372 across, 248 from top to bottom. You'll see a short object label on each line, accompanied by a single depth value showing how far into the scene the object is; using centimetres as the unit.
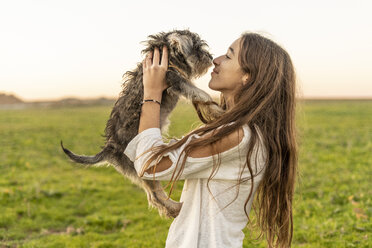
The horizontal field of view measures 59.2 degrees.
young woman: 223
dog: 327
